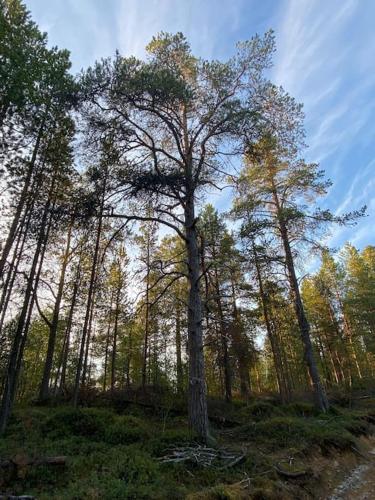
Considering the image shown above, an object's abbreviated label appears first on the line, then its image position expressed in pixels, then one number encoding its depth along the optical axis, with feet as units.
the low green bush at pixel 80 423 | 26.50
